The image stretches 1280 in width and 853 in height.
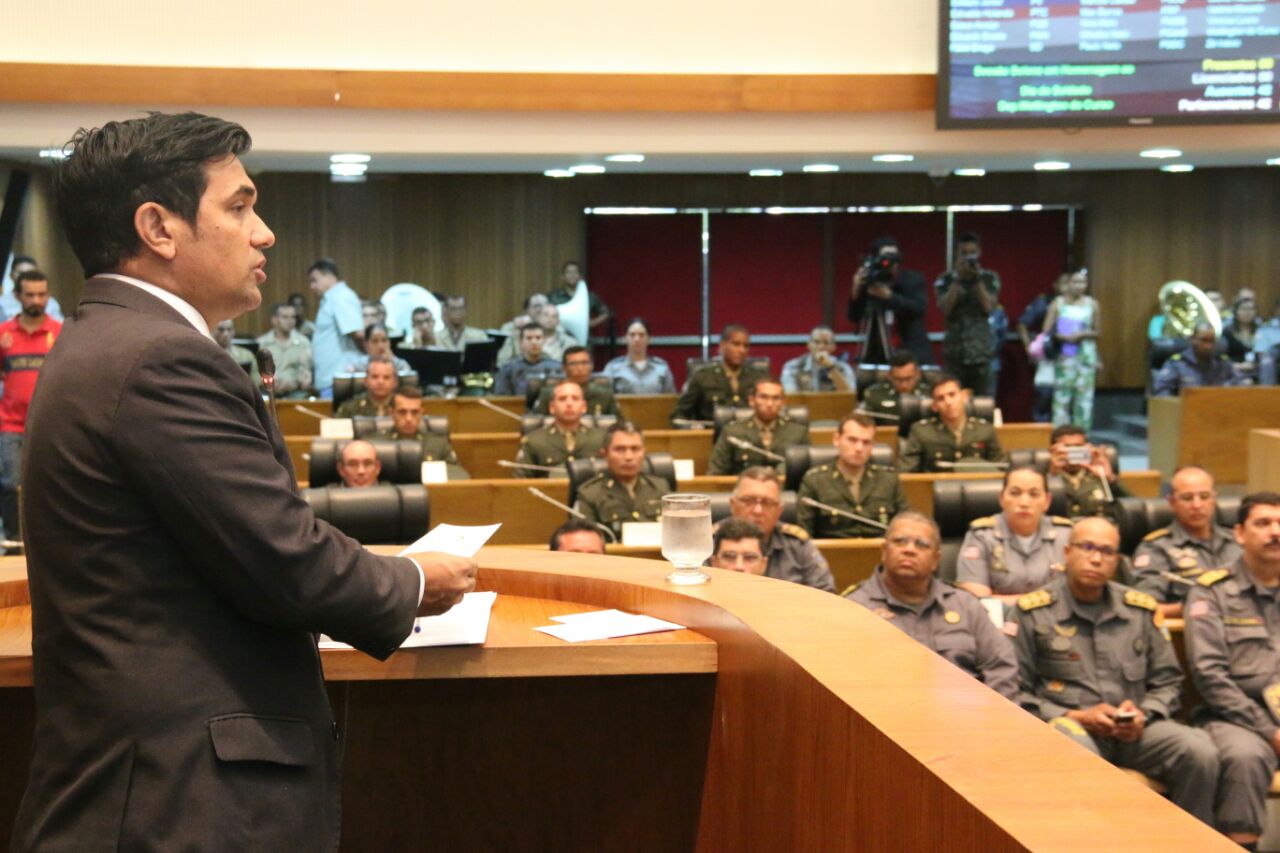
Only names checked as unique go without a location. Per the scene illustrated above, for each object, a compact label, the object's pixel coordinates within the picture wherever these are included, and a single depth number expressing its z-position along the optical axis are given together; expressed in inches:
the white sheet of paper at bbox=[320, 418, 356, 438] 302.5
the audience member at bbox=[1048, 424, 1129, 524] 249.3
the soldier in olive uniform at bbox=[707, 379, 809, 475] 298.8
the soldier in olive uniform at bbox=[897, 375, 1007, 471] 300.4
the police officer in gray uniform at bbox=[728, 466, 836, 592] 200.1
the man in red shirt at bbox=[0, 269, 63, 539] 268.5
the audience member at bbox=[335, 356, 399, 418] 334.6
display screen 301.0
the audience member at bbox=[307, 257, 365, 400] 421.7
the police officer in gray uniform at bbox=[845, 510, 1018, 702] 160.2
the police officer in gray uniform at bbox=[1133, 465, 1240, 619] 203.5
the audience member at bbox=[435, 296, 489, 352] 445.7
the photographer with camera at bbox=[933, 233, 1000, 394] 413.1
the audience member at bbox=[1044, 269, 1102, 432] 442.3
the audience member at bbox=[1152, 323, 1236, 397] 404.5
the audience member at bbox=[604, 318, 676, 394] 410.9
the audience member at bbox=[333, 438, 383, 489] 239.1
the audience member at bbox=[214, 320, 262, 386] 350.2
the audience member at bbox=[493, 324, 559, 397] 401.7
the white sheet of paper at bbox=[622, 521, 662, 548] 213.0
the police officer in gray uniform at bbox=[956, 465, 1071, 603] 213.8
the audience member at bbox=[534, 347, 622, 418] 338.0
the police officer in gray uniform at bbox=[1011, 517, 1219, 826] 156.0
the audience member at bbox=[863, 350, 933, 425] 353.1
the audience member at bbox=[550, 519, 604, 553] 174.7
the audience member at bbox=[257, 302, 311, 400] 409.7
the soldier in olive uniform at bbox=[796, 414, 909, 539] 250.5
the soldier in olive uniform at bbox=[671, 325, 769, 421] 358.6
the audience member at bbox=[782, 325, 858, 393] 405.4
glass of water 78.5
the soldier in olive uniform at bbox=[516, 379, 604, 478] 296.7
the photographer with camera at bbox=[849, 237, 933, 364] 435.8
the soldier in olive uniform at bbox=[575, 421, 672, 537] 242.5
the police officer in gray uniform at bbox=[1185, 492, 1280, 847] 151.2
